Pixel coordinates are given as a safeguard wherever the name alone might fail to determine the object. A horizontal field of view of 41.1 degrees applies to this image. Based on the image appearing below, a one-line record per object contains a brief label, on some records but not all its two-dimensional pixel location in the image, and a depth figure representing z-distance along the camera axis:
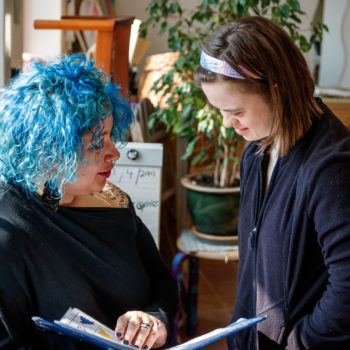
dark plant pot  2.35
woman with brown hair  1.02
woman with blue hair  1.02
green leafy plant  2.19
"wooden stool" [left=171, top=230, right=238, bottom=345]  2.29
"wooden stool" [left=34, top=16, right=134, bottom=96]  1.80
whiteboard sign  1.72
